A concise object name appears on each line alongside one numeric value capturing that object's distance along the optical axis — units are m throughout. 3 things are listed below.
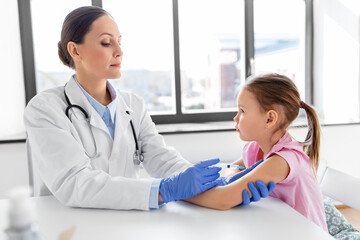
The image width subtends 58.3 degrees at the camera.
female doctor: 0.87
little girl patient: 0.95
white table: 0.70
